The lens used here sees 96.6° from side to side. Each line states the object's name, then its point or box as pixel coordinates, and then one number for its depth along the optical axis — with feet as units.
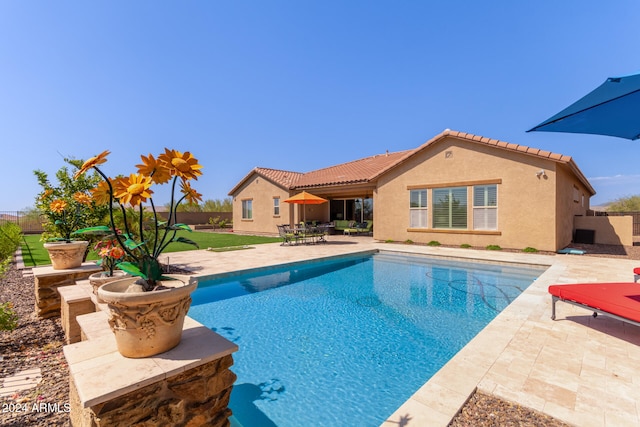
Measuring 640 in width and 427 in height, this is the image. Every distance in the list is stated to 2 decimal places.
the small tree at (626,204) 95.30
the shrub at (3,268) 13.27
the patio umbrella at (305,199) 54.19
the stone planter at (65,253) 17.08
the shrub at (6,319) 11.07
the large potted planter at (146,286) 6.50
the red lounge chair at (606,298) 12.39
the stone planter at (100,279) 12.91
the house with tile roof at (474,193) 37.55
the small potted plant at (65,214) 17.28
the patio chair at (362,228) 63.57
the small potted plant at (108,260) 12.27
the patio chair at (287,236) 50.03
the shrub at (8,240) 21.57
